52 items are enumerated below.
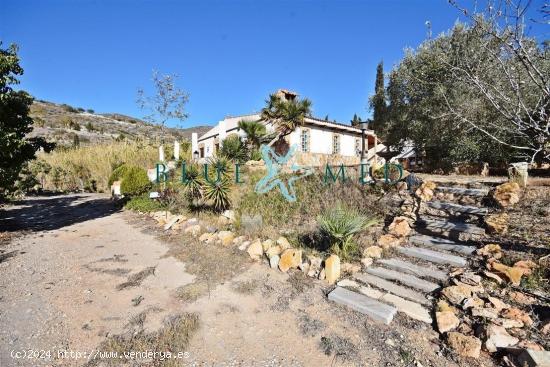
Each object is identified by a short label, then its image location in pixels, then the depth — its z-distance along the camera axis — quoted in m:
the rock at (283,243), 5.44
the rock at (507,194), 5.64
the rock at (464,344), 2.84
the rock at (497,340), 2.87
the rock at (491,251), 4.35
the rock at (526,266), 3.87
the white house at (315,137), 18.46
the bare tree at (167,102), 15.88
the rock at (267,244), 5.55
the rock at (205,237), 6.54
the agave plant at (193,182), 8.37
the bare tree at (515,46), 2.65
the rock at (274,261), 5.00
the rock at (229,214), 7.47
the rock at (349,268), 4.58
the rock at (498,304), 3.36
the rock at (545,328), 2.97
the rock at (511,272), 3.79
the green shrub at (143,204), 9.99
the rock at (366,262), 4.70
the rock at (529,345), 2.77
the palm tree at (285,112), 15.01
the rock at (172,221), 7.79
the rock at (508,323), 3.10
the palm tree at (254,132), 15.86
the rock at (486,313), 3.25
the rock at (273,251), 5.23
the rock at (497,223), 4.97
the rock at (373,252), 4.91
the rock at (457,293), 3.59
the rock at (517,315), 3.15
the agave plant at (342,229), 5.01
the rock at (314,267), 4.65
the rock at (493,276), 3.85
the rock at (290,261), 4.87
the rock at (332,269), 4.42
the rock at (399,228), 5.48
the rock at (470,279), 3.86
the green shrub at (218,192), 7.75
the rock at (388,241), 5.18
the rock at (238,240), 6.14
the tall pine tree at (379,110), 15.92
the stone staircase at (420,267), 3.68
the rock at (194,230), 7.05
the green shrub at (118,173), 13.41
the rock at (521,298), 3.44
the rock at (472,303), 3.42
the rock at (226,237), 6.22
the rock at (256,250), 5.40
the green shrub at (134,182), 11.12
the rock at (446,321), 3.19
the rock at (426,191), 6.67
